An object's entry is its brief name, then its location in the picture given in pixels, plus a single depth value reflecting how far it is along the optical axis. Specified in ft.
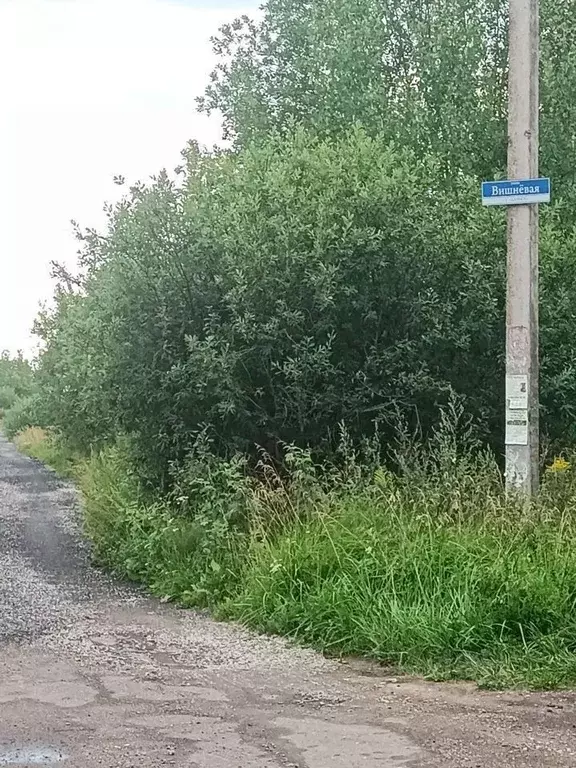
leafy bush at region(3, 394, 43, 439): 167.32
